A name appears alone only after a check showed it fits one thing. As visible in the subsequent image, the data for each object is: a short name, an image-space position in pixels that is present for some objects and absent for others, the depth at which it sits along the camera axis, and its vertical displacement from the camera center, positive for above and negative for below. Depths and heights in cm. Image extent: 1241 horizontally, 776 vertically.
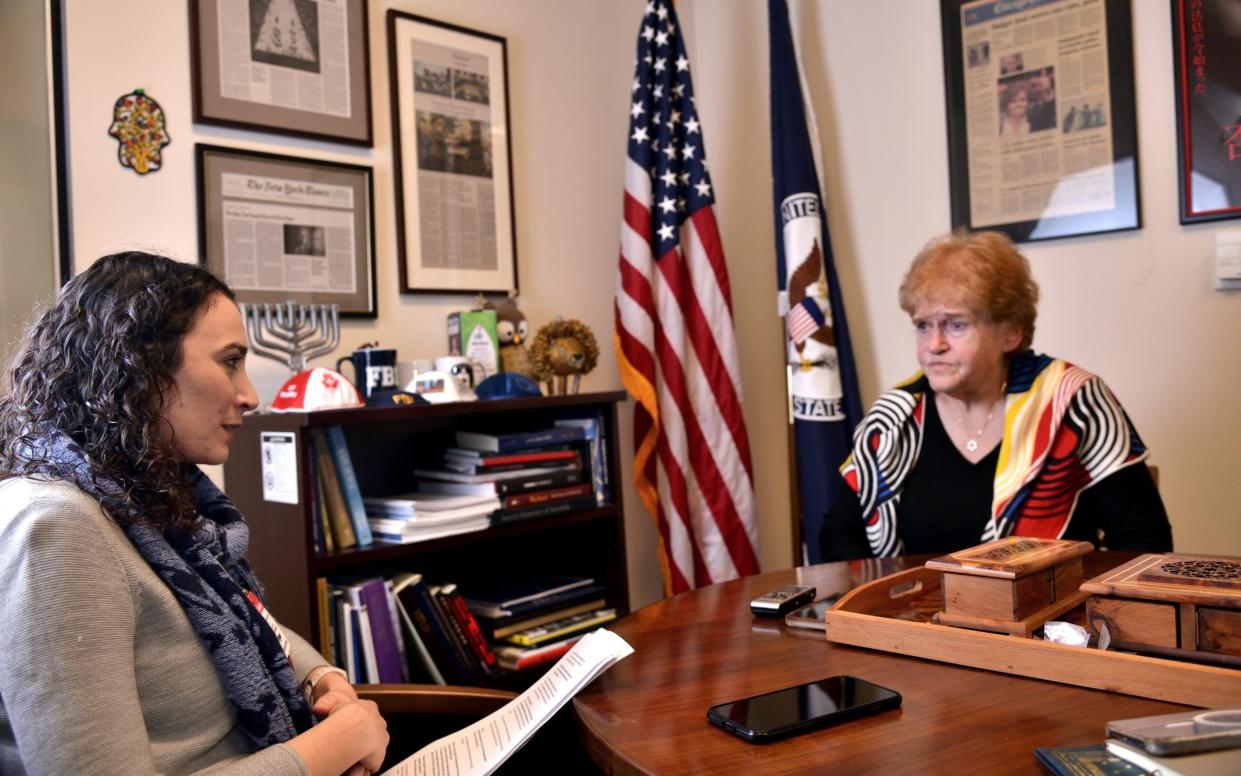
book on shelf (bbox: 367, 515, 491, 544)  201 -27
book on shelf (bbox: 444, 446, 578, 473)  222 -15
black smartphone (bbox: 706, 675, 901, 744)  94 -33
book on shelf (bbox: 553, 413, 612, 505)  240 -15
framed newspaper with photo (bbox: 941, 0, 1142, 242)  245 +68
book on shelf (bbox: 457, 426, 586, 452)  225 -10
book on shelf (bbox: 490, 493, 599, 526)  218 -27
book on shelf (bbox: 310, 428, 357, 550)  196 -19
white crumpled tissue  109 -30
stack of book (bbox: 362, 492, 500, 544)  202 -25
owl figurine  256 +16
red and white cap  195 +2
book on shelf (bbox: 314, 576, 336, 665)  190 -42
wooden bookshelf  190 -27
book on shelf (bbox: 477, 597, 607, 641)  222 -52
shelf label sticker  189 -12
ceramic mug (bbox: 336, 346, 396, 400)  220 +7
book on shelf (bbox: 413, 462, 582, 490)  220 -18
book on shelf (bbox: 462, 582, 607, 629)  221 -49
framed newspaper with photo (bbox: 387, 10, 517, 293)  253 +65
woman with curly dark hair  90 -16
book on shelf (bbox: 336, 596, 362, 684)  193 -47
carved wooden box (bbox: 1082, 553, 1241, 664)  98 -25
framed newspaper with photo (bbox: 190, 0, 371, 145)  217 +80
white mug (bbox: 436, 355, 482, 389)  223 +7
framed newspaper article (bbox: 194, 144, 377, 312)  216 +42
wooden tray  96 -31
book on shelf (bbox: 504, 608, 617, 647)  221 -55
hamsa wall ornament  203 +59
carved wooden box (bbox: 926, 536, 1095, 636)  116 -26
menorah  217 +17
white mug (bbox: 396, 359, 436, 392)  229 +7
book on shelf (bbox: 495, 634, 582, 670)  217 -58
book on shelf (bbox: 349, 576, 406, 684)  196 -47
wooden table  88 -34
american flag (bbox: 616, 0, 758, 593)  288 +17
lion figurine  249 +11
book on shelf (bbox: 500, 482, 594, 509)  221 -24
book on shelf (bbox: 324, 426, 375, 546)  198 -16
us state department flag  282 +23
